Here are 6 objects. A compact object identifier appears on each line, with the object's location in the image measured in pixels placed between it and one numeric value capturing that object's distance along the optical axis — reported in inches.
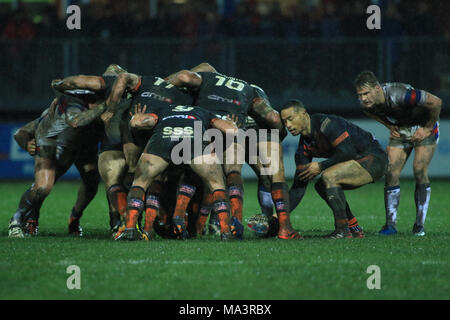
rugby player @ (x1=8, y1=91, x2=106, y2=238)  804.6
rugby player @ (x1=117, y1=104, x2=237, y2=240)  712.4
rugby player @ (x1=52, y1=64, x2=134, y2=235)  781.3
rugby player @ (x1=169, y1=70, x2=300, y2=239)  757.3
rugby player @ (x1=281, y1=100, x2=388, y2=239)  753.0
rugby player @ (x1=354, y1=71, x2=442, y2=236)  812.0
